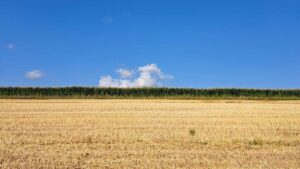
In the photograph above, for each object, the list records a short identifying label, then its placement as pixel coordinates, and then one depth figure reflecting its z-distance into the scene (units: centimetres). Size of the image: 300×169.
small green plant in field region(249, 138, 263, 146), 1600
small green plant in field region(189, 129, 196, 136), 1782
